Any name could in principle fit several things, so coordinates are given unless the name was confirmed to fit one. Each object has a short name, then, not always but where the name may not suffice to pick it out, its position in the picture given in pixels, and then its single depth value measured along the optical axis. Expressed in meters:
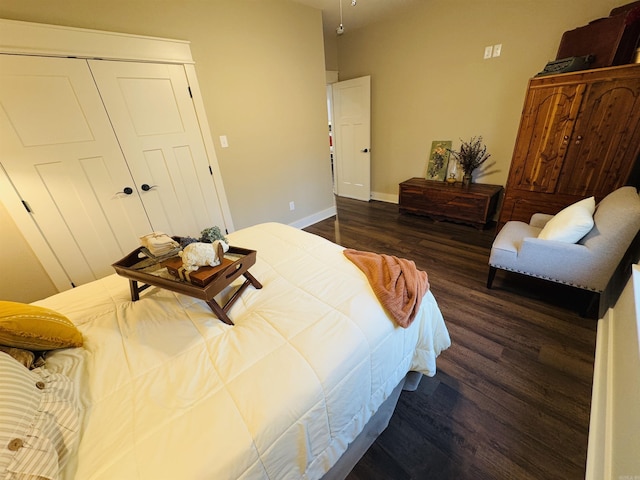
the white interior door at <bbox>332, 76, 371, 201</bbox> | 3.97
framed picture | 3.48
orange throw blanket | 1.04
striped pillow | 0.51
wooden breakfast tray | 0.98
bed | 0.62
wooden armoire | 1.92
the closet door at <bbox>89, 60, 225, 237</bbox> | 2.01
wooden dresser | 3.00
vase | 3.25
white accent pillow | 1.62
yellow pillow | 0.79
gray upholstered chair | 1.48
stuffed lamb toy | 1.02
